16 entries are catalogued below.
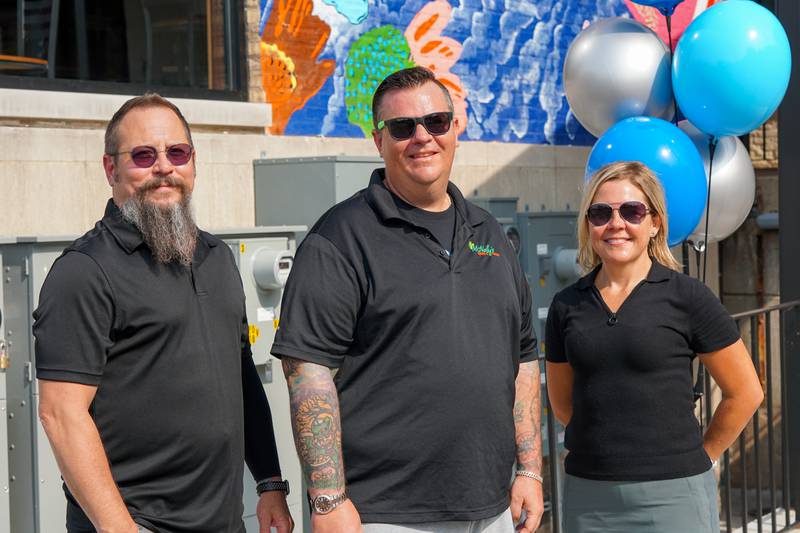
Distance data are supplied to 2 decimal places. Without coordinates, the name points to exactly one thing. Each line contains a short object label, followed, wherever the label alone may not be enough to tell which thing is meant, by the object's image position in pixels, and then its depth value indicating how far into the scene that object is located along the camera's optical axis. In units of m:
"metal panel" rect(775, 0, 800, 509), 6.68
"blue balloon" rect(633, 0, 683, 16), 5.52
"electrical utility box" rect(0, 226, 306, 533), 4.18
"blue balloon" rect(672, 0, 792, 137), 5.09
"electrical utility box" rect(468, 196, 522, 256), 6.89
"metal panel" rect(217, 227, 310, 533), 5.07
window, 5.18
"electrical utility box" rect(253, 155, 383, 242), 5.63
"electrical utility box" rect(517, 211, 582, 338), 7.16
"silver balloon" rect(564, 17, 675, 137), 5.37
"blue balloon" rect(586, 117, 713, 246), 5.04
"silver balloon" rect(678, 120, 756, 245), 5.55
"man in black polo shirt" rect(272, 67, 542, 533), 2.55
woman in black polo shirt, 3.13
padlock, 4.19
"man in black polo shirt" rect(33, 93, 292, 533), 2.41
